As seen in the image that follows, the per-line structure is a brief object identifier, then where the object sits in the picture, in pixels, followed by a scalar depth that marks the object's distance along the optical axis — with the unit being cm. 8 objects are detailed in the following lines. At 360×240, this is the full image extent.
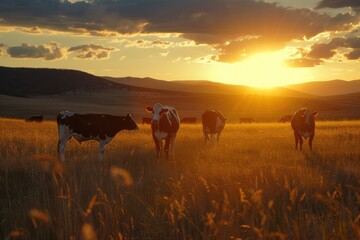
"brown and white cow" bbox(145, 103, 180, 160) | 1483
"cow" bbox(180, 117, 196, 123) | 4780
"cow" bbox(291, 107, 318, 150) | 1744
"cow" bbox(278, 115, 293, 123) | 5441
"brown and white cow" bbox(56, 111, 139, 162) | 1477
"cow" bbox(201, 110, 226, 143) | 2092
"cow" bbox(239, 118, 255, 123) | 5393
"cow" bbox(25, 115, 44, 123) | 3884
